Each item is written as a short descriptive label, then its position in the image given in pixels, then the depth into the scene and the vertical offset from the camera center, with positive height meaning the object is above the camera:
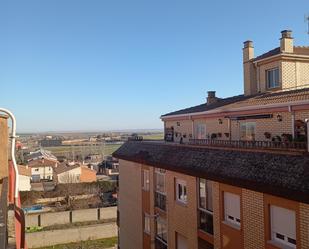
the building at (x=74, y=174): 56.72 -9.43
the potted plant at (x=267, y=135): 11.56 -0.28
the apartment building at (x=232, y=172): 7.98 -1.64
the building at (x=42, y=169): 66.19 -9.57
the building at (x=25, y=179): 46.98 -8.82
